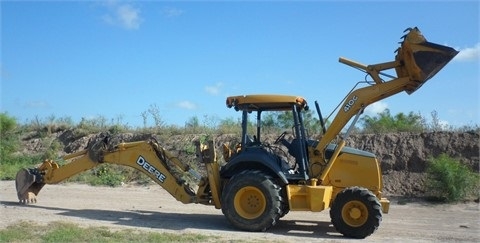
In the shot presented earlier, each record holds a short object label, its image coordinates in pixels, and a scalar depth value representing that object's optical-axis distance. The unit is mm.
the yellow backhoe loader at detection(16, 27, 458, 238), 10352
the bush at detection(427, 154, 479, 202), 15570
